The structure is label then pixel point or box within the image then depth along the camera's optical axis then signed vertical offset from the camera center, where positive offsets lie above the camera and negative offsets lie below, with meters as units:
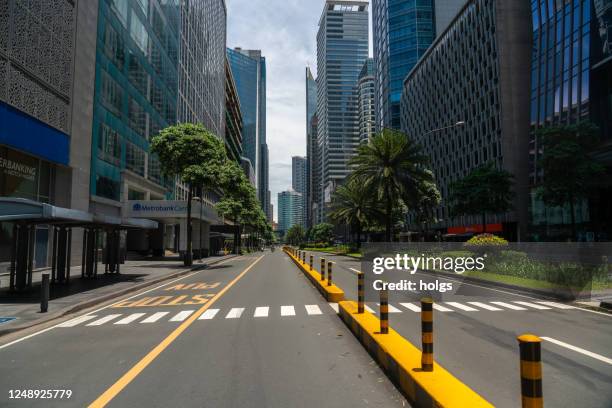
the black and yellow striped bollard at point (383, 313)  7.27 -1.33
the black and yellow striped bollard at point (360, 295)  9.55 -1.34
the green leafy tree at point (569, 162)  35.16 +6.09
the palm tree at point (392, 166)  35.66 +5.75
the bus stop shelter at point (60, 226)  13.27 +0.30
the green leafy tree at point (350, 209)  54.88 +3.40
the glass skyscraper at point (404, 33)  110.25 +52.32
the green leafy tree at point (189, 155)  32.06 +5.97
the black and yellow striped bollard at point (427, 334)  5.27 -1.23
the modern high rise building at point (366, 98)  187.25 +60.01
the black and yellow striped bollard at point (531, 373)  3.31 -1.07
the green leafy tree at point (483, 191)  44.97 +4.66
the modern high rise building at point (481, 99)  57.97 +21.41
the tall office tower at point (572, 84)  42.81 +16.90
